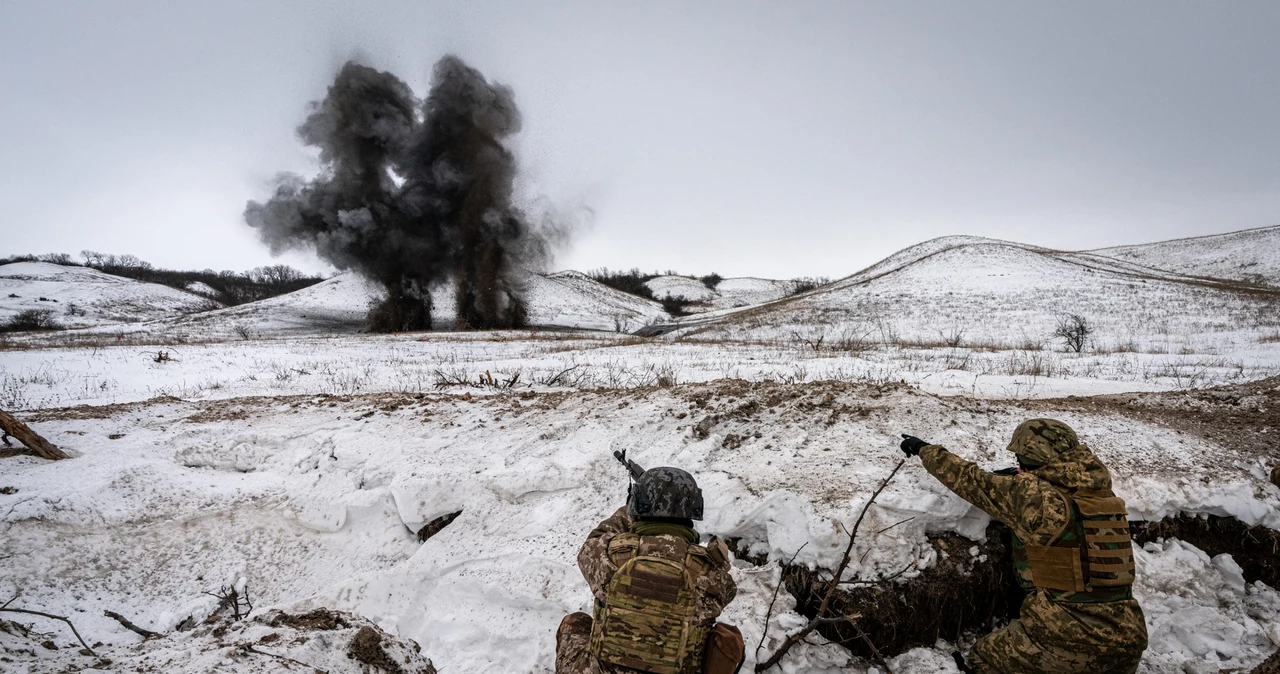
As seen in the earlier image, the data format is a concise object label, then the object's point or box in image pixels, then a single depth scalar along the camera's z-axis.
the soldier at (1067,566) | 2.53
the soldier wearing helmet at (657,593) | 2.22
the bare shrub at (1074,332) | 15.66
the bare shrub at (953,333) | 23.91
